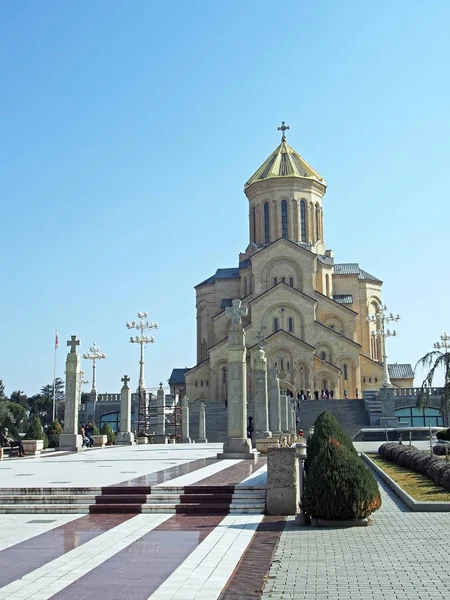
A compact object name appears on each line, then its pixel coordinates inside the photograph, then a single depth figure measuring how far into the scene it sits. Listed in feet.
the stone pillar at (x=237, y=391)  58.59
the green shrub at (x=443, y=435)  91.89
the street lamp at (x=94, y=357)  170.09
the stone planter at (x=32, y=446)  75.41
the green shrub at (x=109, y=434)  108.69
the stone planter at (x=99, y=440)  99.60
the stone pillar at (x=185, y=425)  121.19
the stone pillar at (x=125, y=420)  108.06
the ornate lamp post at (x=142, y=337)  149.79
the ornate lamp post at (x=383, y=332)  156.46
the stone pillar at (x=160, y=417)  120.04
